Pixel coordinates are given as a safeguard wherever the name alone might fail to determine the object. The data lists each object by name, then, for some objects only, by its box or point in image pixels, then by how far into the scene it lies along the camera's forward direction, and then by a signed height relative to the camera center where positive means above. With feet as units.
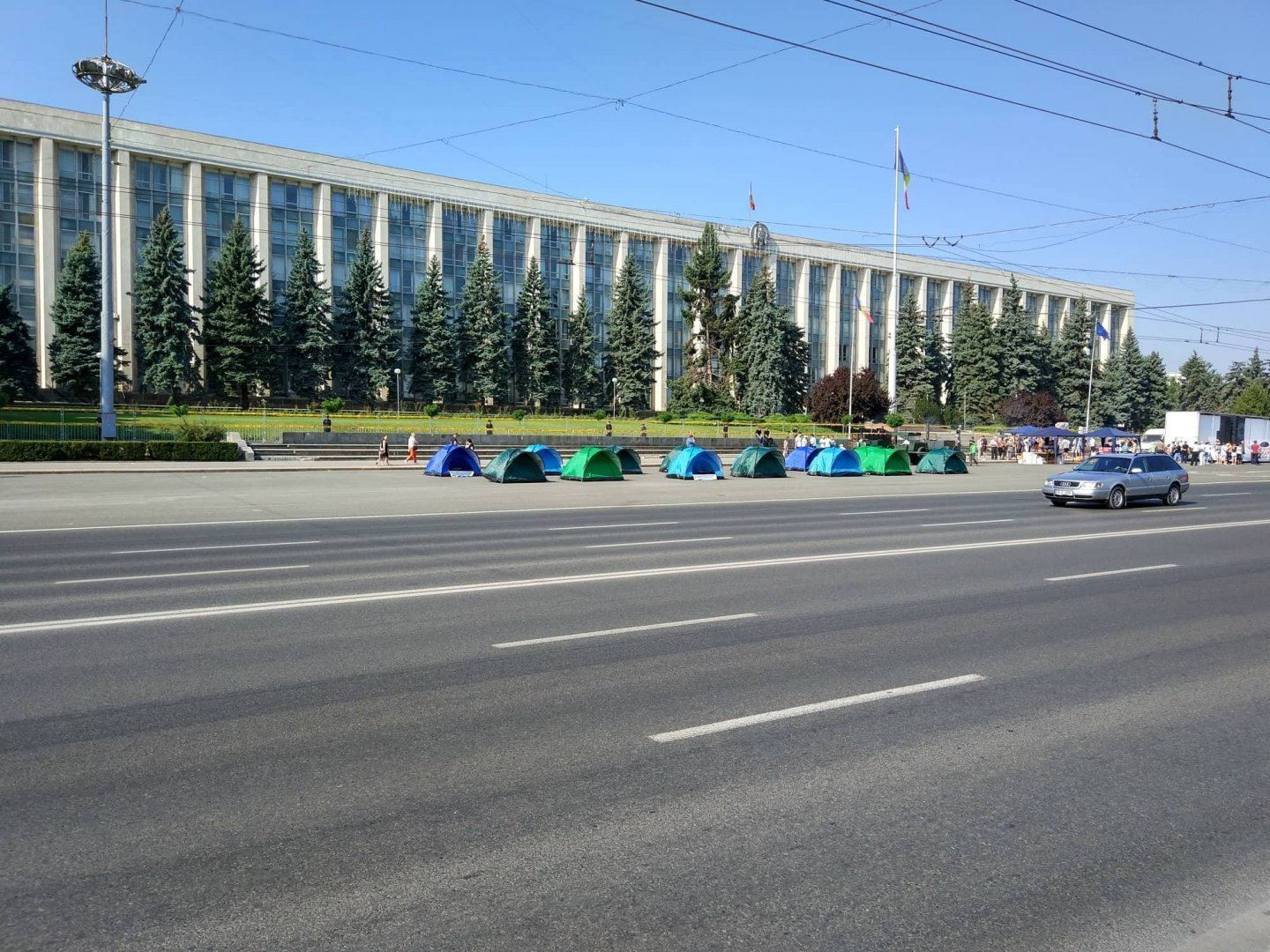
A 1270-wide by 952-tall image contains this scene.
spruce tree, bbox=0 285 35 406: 183.01 +13.07
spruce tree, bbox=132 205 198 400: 208.23 +24.92
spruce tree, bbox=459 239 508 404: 248.93 +26.45
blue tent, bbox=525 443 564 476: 116.78 -3.45
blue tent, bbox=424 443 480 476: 113.60 -3.69
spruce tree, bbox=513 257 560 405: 258.78 +25.08
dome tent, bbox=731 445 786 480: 126.31 -3.69
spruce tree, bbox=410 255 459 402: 243.19 +21.86
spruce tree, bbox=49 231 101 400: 197.06 +19.91
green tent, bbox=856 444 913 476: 142.10 -3.61
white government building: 212.02 +54.43
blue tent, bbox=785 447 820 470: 145.06 -3.29
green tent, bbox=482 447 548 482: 105.19 -4.06
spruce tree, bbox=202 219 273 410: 213.05 +23.46
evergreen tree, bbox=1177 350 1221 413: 467.11 +26.74
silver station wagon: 81.15 -3.42
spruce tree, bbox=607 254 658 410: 269.64 +25.72
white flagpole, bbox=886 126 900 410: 180.14 +16.75
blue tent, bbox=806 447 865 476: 136.77 -3.81
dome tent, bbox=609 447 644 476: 126.62 -3.78
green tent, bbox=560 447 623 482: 110.52 -3.88
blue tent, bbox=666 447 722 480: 119.54 -3.74
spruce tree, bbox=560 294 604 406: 269.85 +18.49
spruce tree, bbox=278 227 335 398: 226.58 +23.19
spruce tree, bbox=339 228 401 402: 234.79 +23.56
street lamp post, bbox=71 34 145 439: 112.88 +32.69
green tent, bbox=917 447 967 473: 152.05 -3.79
